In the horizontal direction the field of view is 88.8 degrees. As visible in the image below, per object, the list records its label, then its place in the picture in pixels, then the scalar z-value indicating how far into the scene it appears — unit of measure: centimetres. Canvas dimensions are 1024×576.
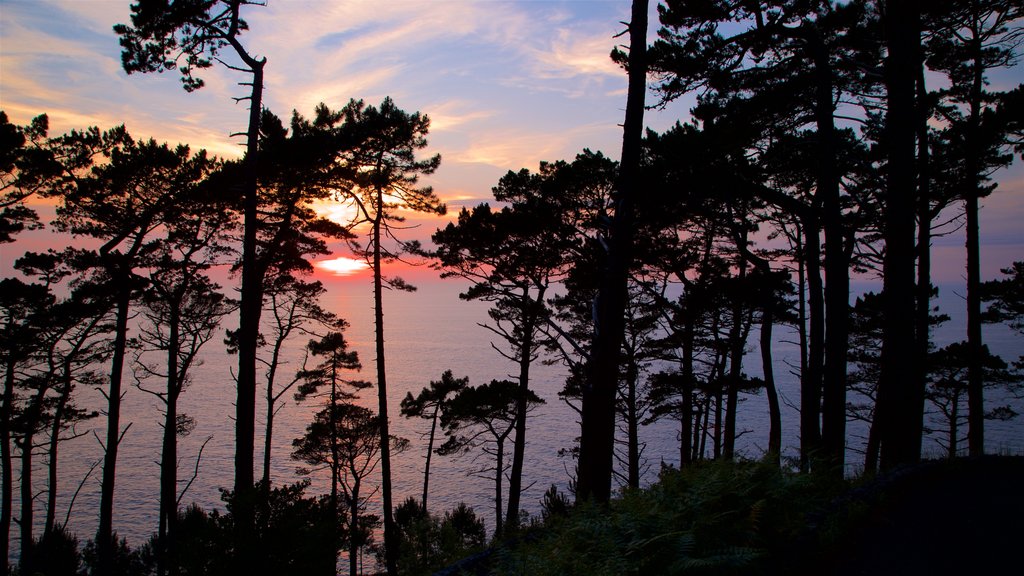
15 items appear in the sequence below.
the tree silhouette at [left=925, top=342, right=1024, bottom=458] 1983
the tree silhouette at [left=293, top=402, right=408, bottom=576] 2370
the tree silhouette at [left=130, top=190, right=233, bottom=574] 1546
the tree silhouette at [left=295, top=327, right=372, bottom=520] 2339
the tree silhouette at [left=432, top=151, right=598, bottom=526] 1510
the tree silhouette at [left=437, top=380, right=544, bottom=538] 1906
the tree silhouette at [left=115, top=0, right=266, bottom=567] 974
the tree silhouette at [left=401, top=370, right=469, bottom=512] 2342
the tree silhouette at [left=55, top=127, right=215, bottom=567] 1412
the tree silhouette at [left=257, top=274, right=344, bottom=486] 1970
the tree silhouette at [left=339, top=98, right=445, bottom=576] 1467
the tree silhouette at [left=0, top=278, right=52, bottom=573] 1507
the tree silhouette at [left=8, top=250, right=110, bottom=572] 1534
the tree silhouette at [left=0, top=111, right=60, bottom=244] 1273
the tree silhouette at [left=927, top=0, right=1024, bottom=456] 1149
